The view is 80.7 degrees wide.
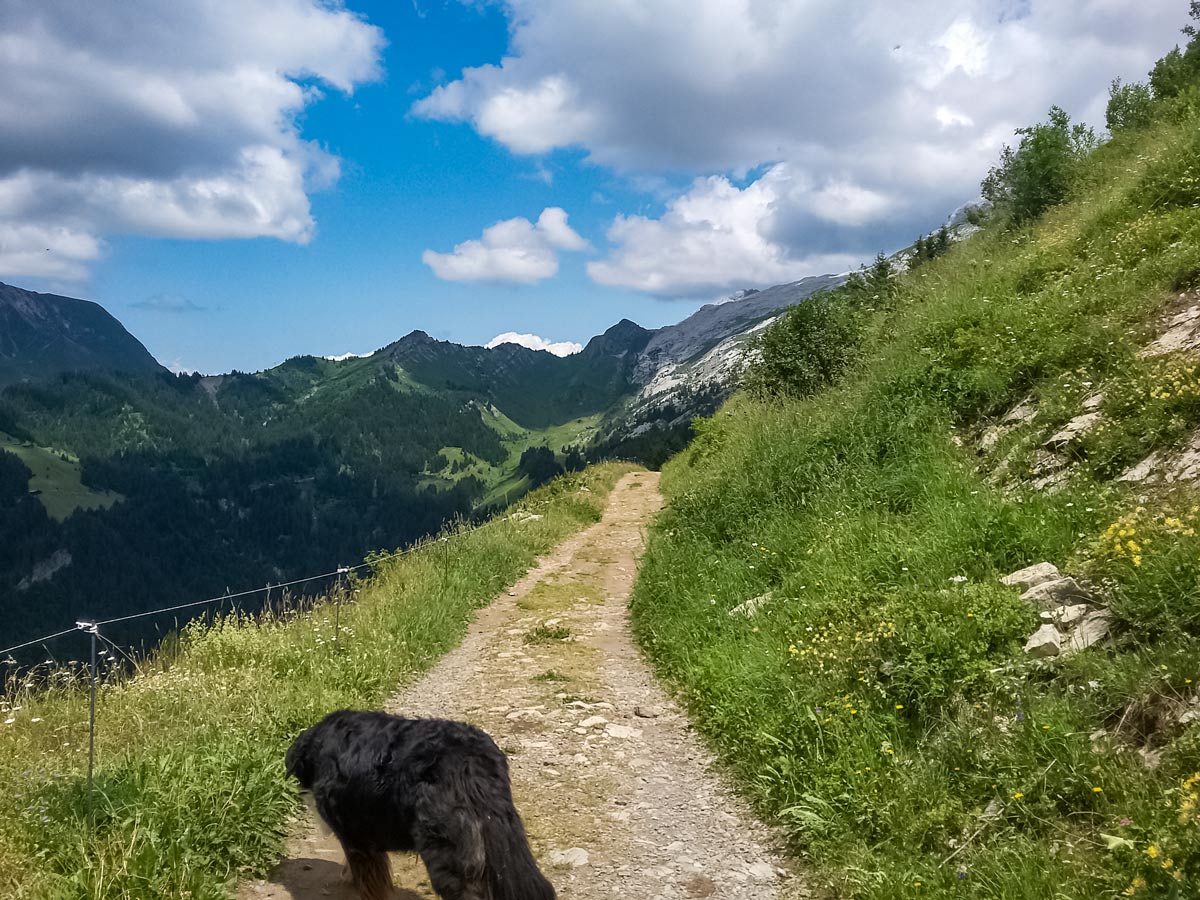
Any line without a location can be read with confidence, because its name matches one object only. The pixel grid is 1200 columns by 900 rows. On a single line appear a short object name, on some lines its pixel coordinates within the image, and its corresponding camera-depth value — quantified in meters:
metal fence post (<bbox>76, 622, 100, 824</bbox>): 4.67
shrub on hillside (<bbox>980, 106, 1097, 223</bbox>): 17.78
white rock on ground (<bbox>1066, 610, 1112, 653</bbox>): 5.30
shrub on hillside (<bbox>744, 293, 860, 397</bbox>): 16.50
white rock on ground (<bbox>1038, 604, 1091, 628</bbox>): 5.59
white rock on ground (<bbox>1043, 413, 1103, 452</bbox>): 8.03
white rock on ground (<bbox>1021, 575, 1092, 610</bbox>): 5.77
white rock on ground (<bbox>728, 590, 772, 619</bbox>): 8.58
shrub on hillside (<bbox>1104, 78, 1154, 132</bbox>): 18.98
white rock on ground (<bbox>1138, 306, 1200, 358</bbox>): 8.32
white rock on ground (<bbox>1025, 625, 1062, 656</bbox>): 5.43
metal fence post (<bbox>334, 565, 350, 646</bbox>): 9.20
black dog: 3.87
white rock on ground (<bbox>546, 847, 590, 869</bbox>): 5.30
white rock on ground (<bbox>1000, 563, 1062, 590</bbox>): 6.12
